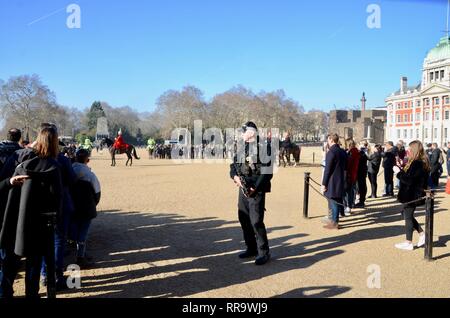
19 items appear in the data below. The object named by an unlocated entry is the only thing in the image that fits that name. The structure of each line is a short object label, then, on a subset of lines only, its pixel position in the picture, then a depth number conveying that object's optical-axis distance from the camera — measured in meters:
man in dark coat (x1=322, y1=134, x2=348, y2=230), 7.81
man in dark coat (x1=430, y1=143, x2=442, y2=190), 15.45
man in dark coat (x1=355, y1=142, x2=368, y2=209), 10.90
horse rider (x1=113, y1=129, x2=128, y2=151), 27.53
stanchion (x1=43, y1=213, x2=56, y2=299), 3.97
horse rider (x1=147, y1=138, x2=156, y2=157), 40.28
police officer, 5.66
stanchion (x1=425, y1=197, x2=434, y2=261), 5.92
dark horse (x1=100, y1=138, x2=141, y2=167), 27.33
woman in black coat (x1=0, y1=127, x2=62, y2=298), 3.88
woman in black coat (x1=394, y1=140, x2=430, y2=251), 6.59
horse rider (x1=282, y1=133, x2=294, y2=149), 26.77
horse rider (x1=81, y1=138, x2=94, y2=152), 33.16
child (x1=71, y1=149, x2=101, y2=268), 5.63
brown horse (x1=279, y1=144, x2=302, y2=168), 26.95
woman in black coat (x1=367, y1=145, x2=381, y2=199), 12.88
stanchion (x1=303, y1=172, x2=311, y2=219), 9.30
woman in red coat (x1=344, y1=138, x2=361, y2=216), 9.57
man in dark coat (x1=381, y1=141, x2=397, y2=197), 12.62
